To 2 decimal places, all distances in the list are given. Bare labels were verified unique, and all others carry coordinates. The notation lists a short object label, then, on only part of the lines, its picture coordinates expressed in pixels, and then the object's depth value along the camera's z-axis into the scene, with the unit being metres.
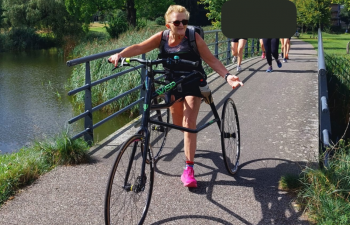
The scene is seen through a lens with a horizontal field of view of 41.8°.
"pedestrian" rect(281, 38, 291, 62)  14.20
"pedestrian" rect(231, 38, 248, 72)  11.34
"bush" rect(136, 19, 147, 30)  37.89
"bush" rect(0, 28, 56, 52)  37.06
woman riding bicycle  3.98
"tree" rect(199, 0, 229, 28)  30.58
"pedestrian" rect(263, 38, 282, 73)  10.84
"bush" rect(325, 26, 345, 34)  87.14
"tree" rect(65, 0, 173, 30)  38.16
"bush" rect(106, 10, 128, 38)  31.12
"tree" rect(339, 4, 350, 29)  101.74
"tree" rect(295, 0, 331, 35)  46.95
